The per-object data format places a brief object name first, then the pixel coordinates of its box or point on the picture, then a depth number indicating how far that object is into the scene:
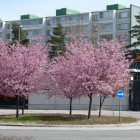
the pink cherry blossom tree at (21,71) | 37.66
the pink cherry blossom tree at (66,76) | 37.22
